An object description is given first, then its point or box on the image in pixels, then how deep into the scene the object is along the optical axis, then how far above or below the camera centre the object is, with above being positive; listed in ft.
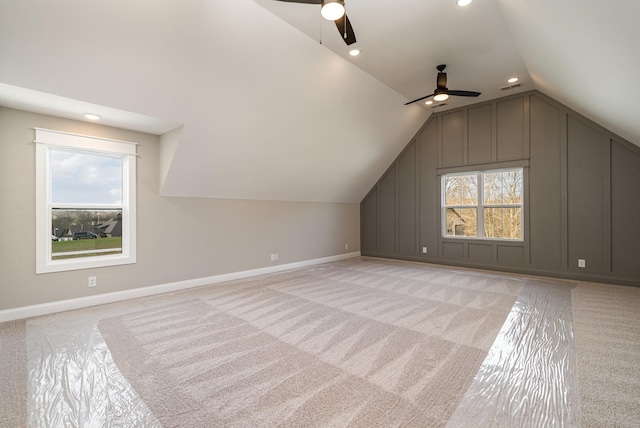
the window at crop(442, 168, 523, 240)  17.57 +0.68
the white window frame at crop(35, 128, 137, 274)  10.39 +0.90
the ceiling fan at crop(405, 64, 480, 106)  13.08 +5.93
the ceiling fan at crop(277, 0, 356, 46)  6.77 +5.17
